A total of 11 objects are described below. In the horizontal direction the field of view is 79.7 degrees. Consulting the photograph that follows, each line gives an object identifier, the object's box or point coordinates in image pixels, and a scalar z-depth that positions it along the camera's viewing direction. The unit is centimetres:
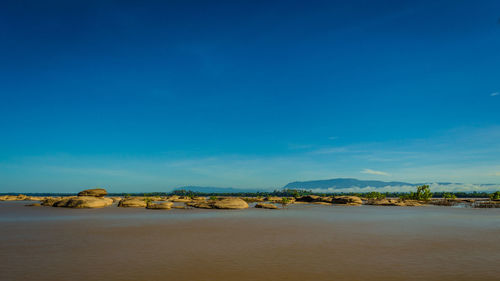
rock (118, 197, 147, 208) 5566
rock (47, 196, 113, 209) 4884
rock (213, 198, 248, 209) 5184
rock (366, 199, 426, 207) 7500
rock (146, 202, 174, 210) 5091
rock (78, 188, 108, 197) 6006
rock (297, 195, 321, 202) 8615
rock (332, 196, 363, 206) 7718
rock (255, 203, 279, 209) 5499
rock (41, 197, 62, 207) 5440
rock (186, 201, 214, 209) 5311
